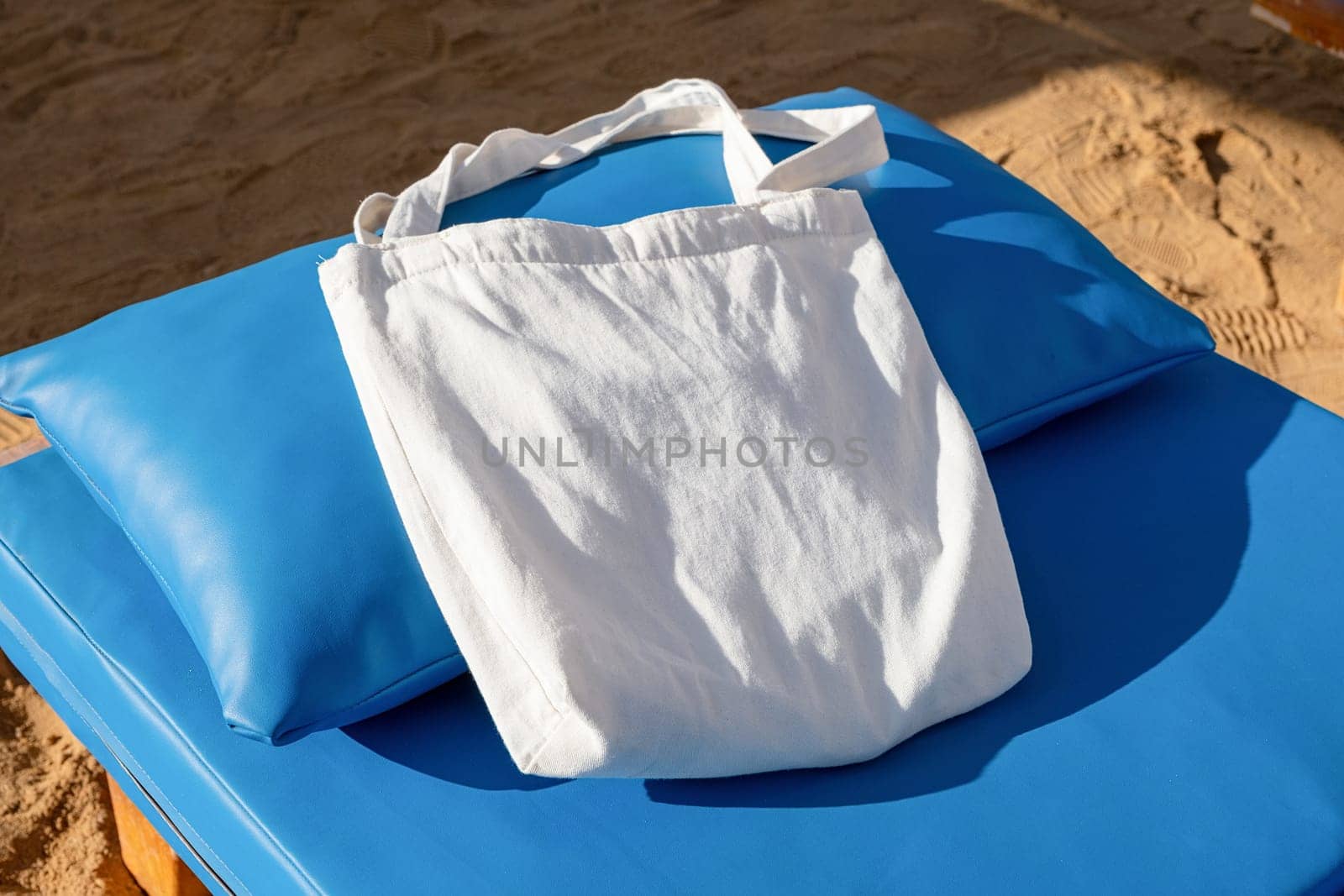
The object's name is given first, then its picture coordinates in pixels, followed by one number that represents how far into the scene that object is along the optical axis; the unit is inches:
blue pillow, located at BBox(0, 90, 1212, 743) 43.8
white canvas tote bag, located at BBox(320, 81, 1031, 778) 42.9
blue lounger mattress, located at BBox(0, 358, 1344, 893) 42.9
